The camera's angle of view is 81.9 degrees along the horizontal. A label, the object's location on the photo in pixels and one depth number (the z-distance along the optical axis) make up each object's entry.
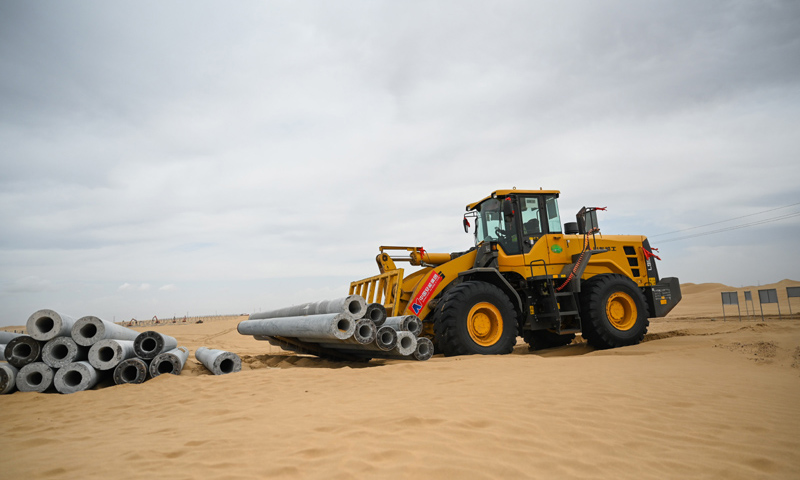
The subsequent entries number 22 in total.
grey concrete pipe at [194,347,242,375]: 8.23
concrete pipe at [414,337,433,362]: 8.61
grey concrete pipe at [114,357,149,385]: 7.48
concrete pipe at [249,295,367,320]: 8.01
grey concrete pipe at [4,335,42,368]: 7.20
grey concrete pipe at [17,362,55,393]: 7.03
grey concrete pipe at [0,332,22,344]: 10.23
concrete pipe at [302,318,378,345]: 7.82
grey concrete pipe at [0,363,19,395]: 6.95
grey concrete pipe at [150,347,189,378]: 7.89
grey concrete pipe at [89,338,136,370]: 7.41
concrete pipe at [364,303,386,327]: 8.52
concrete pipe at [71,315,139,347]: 7.45
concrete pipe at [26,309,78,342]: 7.26
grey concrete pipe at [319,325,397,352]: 7.98
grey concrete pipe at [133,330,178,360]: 8.02
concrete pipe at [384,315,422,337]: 8.64
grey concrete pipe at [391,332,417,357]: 8.32
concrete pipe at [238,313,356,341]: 7.71
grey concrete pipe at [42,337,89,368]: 7.20
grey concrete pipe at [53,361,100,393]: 7.05
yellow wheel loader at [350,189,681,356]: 9.02
